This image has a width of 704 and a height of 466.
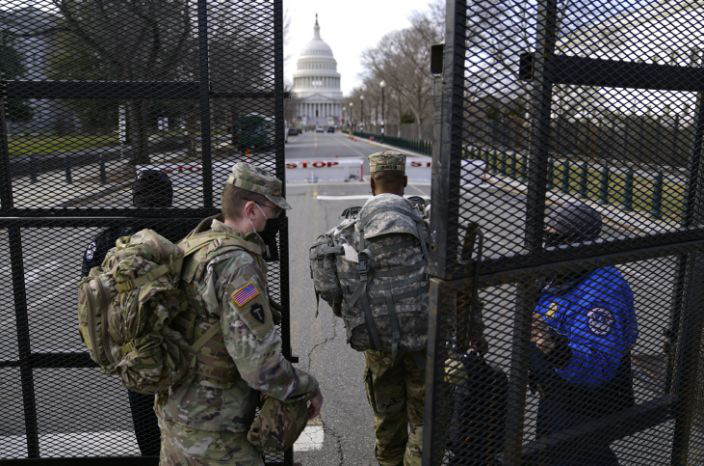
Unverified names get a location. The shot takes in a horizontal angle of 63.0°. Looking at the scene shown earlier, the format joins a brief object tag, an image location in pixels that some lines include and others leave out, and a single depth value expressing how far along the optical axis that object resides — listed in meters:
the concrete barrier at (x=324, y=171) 21.06
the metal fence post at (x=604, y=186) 2.17
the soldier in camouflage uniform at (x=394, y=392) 2.88
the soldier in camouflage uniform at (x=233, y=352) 2.11
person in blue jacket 2.08
